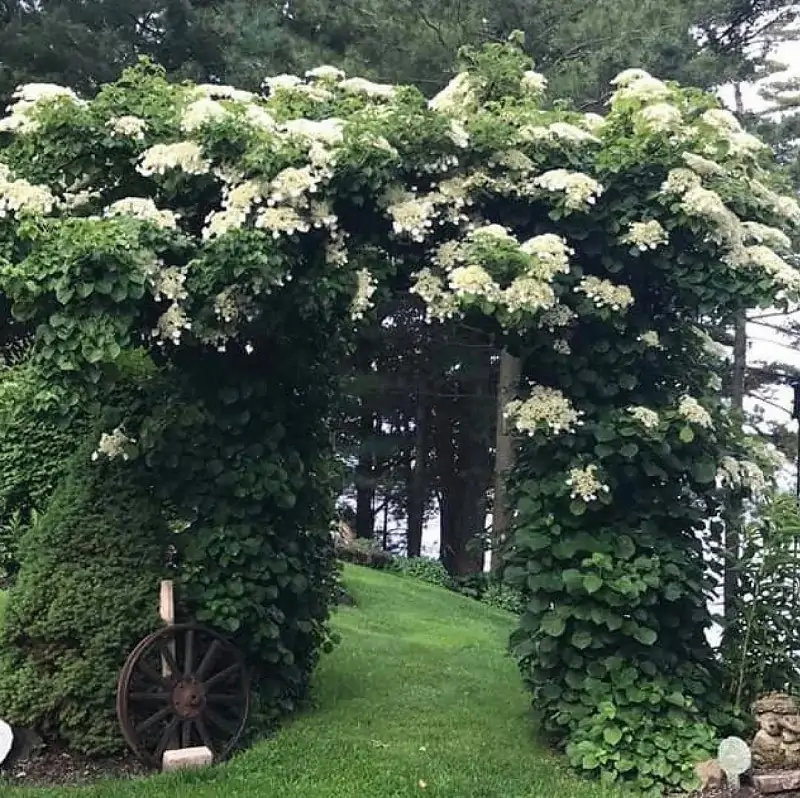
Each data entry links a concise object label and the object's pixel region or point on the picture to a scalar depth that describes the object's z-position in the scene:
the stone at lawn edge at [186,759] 4.44
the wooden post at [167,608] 4.68
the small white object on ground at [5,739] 4.45
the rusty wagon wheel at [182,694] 4.54
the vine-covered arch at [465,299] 4.50
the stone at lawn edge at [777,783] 4.38
